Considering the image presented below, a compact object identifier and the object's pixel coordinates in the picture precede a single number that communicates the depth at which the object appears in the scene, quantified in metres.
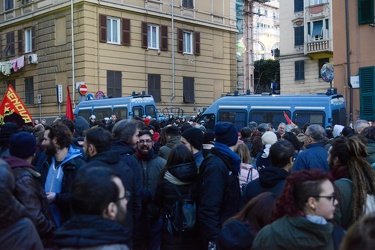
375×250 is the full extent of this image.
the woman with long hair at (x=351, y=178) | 4.03
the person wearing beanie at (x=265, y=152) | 6.76
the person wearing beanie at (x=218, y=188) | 4.60
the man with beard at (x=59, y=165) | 4.93
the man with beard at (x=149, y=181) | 5.70
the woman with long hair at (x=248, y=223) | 3.23
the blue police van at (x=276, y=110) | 16.66
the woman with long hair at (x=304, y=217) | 2.86
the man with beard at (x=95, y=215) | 2.45
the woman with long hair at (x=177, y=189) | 4.98
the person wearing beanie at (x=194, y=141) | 5.48
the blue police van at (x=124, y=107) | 21.11
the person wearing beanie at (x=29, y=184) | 3.92
